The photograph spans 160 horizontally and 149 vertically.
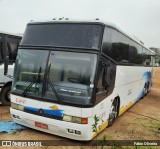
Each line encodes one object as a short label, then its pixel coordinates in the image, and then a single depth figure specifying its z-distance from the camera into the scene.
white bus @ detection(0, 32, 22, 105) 5.70
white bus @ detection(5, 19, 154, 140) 3.49
